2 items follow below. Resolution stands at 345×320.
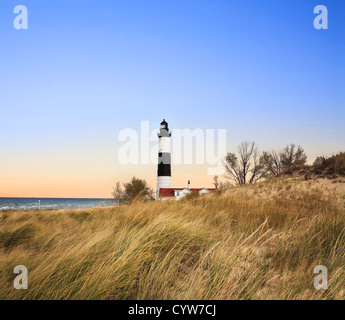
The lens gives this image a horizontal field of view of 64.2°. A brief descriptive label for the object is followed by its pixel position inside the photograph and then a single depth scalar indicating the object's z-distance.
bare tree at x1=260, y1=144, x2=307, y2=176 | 37.03
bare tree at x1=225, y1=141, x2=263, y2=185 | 38.47
